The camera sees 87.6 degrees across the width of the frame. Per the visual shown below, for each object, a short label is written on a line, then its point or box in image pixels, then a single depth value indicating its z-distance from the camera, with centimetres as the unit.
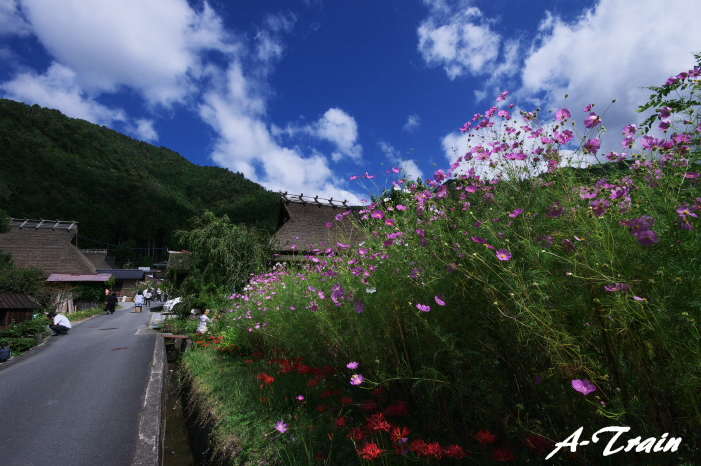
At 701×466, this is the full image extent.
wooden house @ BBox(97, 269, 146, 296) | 4058
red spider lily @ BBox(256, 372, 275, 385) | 350
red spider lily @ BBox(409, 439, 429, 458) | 185
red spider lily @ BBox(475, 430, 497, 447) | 180
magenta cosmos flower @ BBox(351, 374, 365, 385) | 206
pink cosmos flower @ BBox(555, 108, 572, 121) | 209
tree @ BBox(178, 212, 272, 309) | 1220
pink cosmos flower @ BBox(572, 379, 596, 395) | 129
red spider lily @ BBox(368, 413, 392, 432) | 216
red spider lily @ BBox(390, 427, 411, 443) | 196
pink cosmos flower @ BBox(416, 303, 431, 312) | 190
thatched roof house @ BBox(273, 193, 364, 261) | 1707
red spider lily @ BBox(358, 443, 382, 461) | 194
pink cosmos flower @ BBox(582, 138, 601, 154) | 197
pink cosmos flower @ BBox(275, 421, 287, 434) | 275
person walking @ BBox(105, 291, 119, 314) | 2353
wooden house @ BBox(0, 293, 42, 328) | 1281
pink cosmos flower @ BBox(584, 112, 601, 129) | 192
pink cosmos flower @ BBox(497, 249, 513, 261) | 157
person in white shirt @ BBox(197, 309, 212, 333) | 955
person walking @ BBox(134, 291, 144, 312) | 2669
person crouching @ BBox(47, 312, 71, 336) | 1308
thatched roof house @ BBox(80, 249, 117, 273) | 5006
